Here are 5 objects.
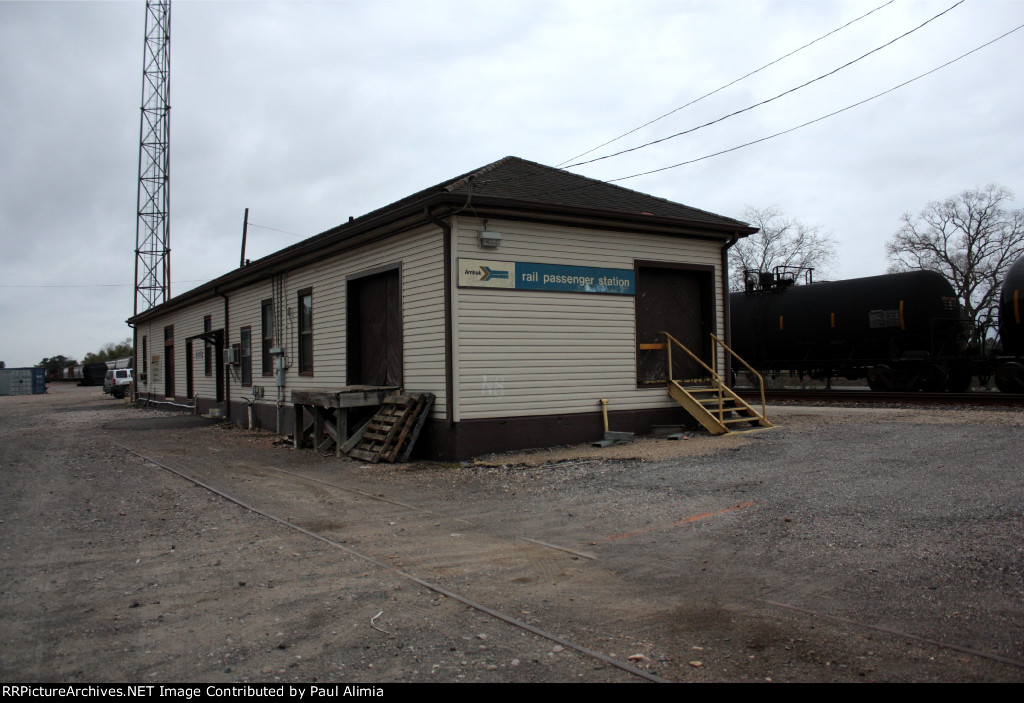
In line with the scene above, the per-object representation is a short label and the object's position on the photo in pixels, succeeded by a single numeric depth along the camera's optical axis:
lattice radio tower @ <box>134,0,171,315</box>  41.59
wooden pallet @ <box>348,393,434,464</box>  11.25
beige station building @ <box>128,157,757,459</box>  11.18
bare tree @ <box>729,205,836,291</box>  50.94
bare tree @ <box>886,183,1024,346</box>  42.34
